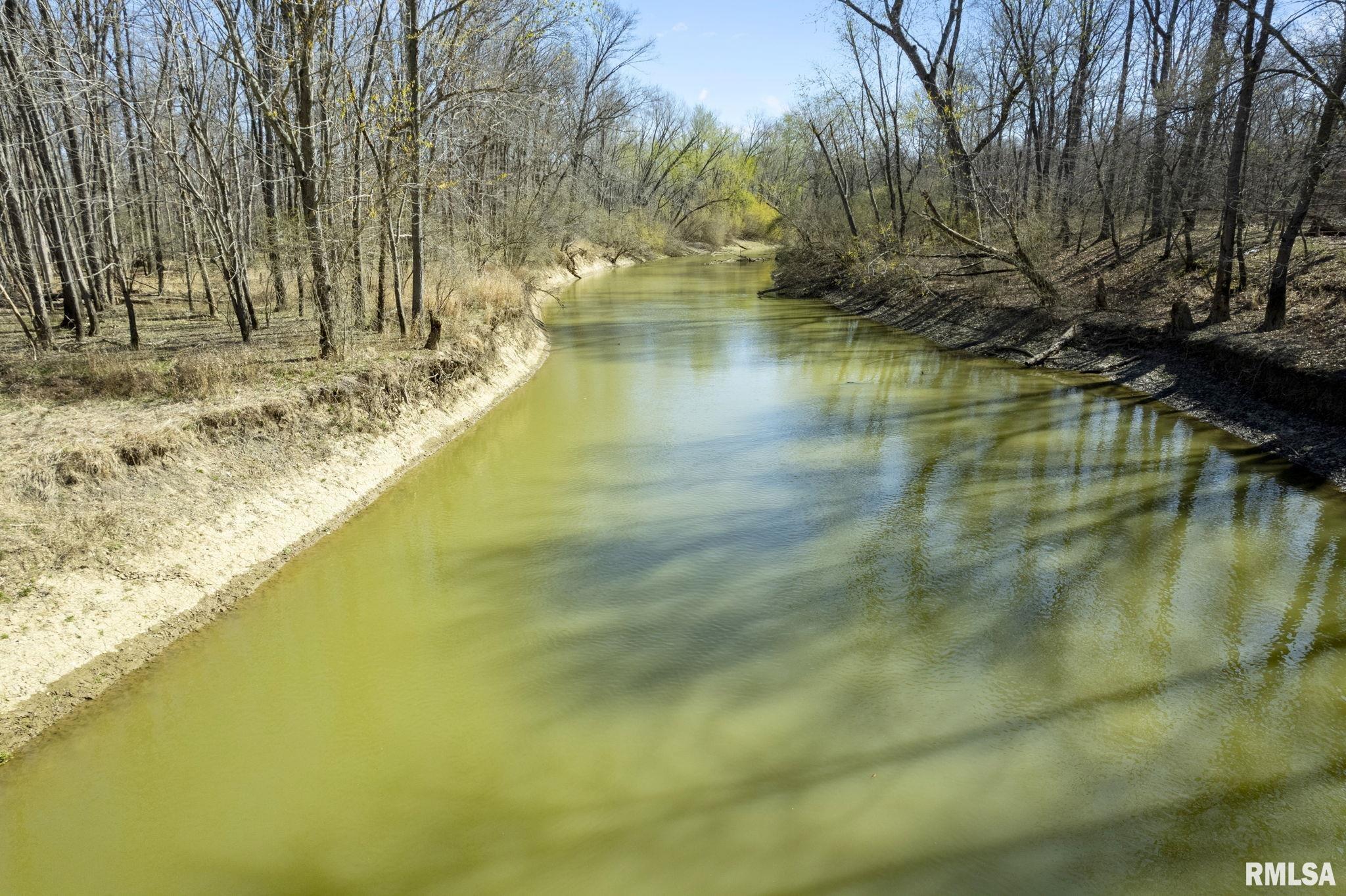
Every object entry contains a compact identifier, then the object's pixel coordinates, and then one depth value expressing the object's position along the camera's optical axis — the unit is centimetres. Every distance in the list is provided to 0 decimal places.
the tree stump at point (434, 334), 1352
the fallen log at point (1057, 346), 1742
